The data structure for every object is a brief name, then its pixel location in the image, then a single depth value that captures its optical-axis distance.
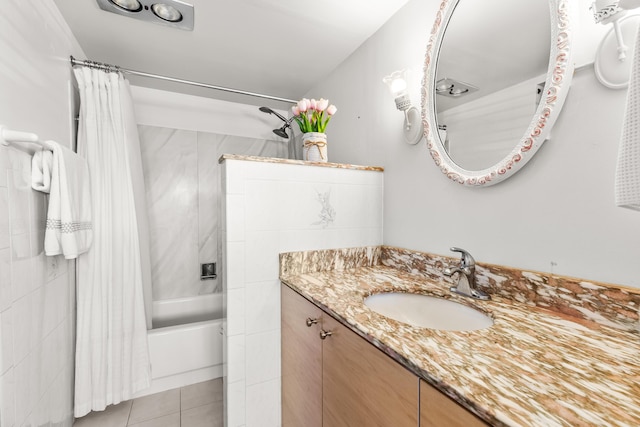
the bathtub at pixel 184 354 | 1.73
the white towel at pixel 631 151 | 0.48
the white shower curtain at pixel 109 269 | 1.48
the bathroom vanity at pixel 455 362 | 0.43
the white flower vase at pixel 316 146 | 1.45
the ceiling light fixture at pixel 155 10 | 1.34
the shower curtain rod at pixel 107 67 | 1.55
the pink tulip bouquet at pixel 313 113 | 1.46
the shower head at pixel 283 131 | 2.35
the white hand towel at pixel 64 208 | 1.13
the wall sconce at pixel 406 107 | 1.27
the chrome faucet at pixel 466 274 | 0.96
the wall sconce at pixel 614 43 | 0.66
